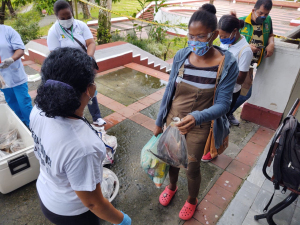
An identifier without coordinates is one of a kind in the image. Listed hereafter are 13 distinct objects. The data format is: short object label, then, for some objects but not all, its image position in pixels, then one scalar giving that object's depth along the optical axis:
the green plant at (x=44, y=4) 7.16
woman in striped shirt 1.72
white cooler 2.23
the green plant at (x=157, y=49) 9.12
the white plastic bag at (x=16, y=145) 2.66
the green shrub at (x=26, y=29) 8.67
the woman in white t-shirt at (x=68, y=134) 1.00
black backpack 1.71
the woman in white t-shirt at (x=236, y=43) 2.65
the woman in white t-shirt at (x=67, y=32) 3.02
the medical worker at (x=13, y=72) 2.87
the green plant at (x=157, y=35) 10.18
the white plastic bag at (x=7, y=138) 2.69
